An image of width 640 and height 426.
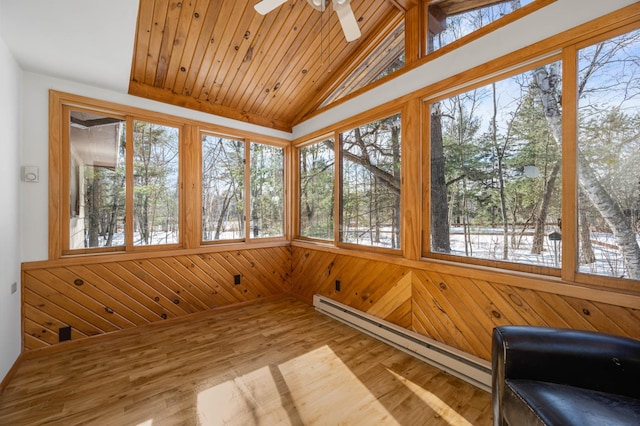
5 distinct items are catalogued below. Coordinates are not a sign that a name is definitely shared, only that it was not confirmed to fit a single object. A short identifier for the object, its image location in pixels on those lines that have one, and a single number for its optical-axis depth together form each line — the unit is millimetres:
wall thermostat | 2340
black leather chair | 1058
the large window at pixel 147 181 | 2598
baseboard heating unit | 1937
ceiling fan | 1780
